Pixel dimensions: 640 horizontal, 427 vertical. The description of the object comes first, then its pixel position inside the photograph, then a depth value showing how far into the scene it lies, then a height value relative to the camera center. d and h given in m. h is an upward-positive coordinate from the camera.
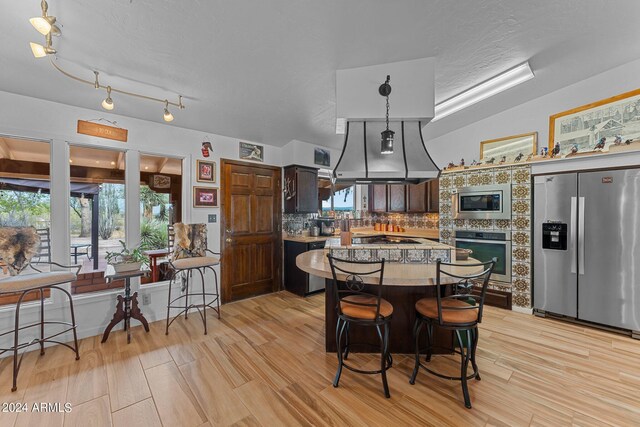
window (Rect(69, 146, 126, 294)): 2.72 +0.01
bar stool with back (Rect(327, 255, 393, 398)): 1.81 -0.73
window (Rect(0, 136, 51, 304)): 2.39 +0.22
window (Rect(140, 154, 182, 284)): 3.13 +0.10
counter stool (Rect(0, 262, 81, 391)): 1.91 -0.59
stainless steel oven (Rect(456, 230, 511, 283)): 3.39 -0.51
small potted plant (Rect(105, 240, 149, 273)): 2.56 -0.51
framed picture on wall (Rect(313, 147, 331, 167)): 4.43 +0.99
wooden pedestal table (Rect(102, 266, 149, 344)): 2.54 -1.03
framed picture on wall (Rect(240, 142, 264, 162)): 3.83 +0.93
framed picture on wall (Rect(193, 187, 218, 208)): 3.39 +0.20
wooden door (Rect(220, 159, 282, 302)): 3.69 -0.29
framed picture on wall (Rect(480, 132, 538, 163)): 3.49 +0.94
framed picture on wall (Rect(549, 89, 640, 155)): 2.71 +1.01
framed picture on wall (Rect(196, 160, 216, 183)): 3.42 +0.56
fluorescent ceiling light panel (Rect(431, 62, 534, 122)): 2.78 +1.51
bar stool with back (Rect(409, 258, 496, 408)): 1.73 -0.77
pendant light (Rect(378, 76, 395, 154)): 2.36 +0.71
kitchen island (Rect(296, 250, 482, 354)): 2.30 -1.04
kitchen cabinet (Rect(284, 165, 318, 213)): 4.12 +0.37
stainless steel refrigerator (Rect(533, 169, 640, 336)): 2.62 -0.41
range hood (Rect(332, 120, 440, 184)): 2.54 +0.57
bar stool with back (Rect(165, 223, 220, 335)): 2.84 -0.56
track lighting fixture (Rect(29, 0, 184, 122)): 1.35 +1.05
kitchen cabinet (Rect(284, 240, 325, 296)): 3.90 -1.03
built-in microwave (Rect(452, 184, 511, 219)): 3.38 +0.13
